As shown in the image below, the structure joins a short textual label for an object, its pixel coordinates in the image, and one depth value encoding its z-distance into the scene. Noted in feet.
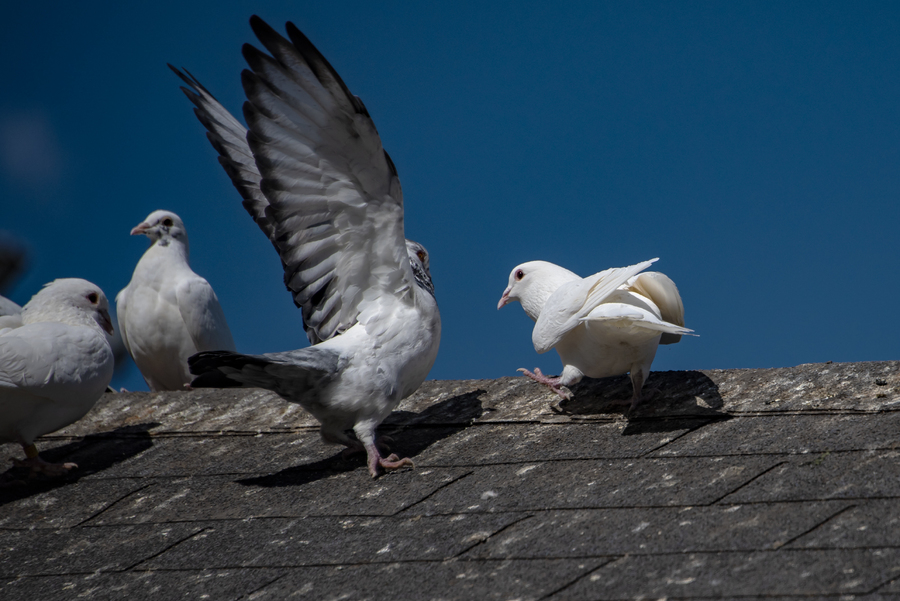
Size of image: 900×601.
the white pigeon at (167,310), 45.52
